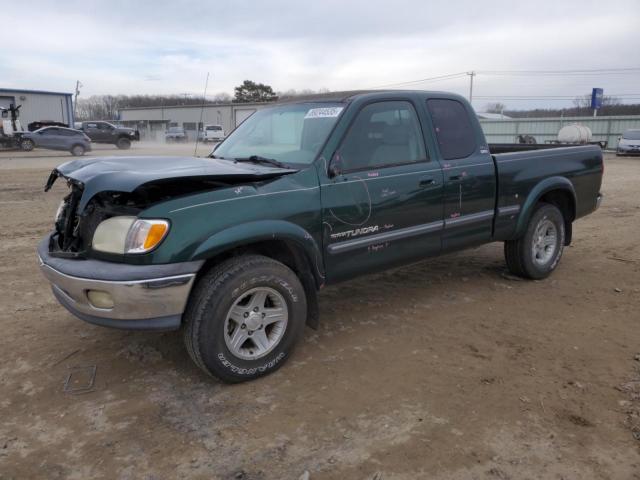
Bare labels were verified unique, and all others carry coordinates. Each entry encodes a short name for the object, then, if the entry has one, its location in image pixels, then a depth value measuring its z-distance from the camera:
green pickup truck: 3.06
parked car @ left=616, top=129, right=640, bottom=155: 27.42
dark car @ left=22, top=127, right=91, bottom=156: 25.53
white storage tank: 31.84
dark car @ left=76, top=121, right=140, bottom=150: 32.72
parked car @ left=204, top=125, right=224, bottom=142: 43.03
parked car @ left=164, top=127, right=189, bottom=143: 46.25
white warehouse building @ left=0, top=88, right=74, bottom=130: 36.84
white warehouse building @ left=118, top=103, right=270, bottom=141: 50.10
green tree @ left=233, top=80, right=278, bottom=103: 66.81
